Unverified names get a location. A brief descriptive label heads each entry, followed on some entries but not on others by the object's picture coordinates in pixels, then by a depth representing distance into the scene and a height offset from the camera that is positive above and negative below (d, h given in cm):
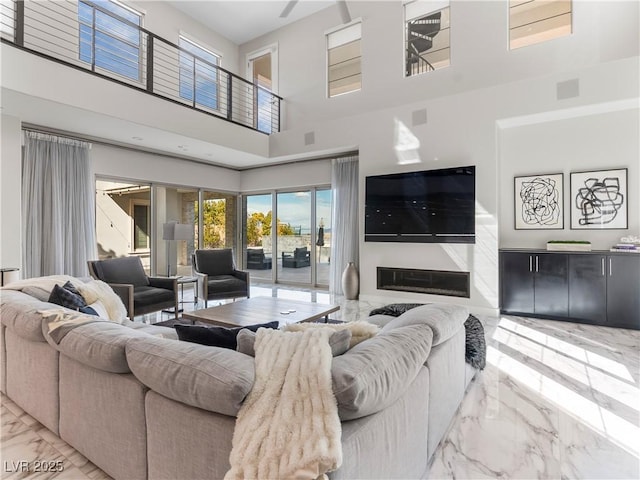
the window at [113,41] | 533 +325
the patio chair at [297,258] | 744 -40
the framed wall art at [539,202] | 473 +56
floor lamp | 515 +14
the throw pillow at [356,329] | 165 -44
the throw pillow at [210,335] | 145 -41
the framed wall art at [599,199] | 435 +55
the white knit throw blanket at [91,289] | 267 -41
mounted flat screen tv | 487 +53
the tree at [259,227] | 779 +32
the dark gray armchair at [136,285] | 372 -55
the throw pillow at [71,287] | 254 -36
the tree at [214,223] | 753 +40
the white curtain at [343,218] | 645 +43
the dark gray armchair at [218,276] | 483 -55
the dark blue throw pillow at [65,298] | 233 -41
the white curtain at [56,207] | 470 +49
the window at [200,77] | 673 +333
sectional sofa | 111 -63
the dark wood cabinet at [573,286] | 405 -58
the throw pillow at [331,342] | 132 -41
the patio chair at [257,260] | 802 -47
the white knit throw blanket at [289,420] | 92 -54
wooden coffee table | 323 -75
